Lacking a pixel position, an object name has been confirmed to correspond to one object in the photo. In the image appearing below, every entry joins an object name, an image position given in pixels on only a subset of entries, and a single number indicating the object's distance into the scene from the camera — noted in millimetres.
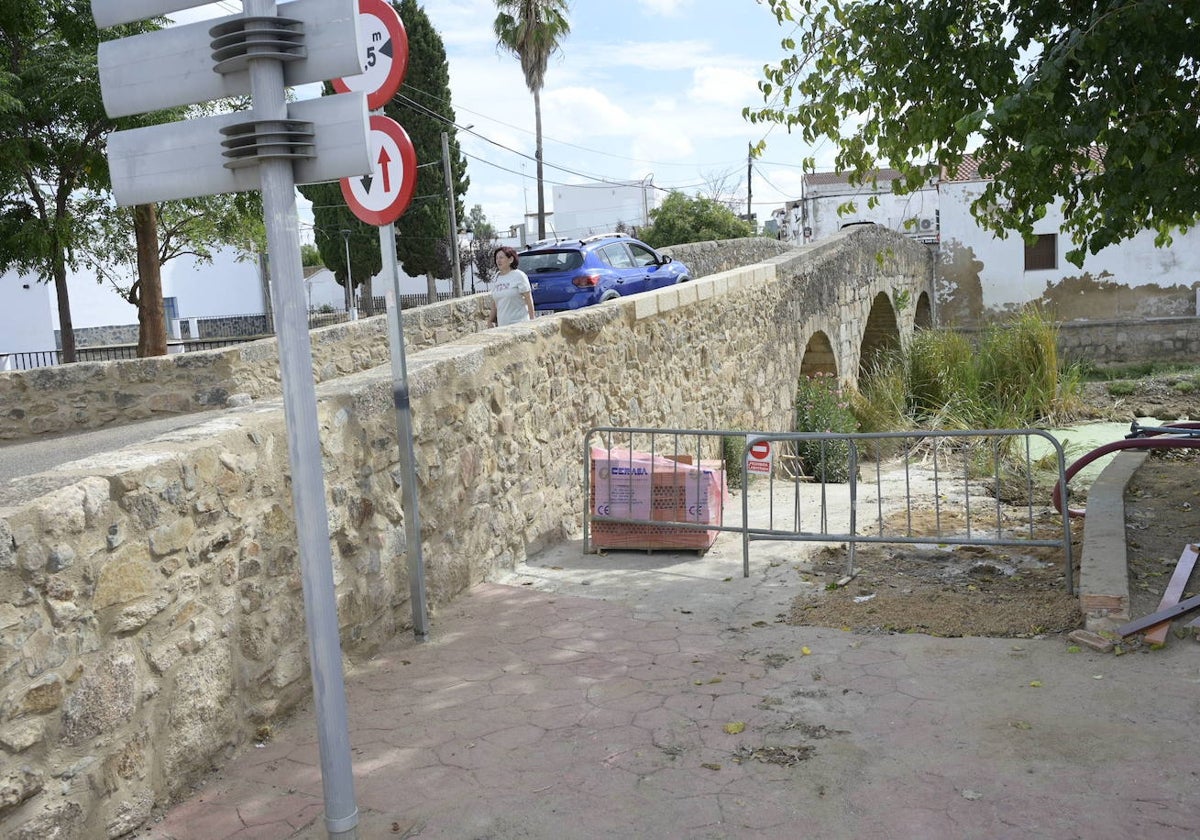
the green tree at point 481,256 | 43562
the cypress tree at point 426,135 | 31359
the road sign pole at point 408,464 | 4648
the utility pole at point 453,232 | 30250
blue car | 13094
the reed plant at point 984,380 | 16281
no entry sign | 6988
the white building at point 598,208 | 60500
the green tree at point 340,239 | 33344
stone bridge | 2727
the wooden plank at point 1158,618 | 4188
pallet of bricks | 6500
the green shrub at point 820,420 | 13133
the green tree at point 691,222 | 35281
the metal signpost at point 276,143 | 2504
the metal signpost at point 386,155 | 4324
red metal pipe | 6129
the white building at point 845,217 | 32406
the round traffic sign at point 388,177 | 4320
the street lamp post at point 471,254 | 40544
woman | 8875
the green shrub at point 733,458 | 10617
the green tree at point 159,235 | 12586
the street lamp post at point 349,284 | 33212
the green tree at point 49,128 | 11188
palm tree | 35594
